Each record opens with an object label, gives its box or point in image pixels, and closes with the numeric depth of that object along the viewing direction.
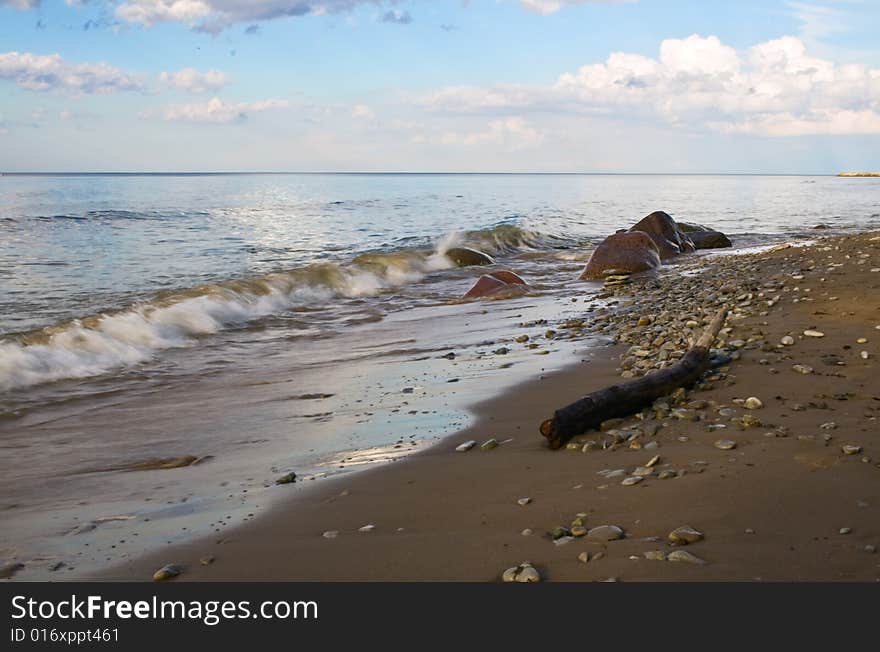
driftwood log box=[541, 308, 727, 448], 5.04
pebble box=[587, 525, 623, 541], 3.47
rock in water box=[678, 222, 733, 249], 22.78
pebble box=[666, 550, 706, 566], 3.14
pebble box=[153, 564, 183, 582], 3.62
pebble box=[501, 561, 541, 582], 3.15
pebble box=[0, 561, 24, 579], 3.86
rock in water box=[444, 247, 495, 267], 22.04
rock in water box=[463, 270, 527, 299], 14.56
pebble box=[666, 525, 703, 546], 3.34
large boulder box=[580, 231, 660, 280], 16.48
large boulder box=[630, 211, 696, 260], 20.09
